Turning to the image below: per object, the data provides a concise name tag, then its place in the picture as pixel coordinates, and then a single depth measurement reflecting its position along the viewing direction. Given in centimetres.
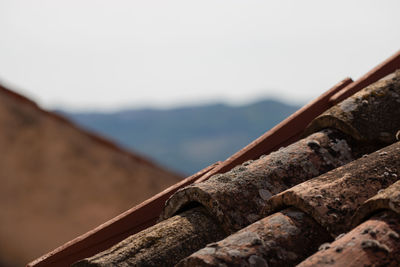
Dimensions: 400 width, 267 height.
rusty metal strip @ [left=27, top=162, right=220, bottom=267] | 566
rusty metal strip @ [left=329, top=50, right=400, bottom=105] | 684
